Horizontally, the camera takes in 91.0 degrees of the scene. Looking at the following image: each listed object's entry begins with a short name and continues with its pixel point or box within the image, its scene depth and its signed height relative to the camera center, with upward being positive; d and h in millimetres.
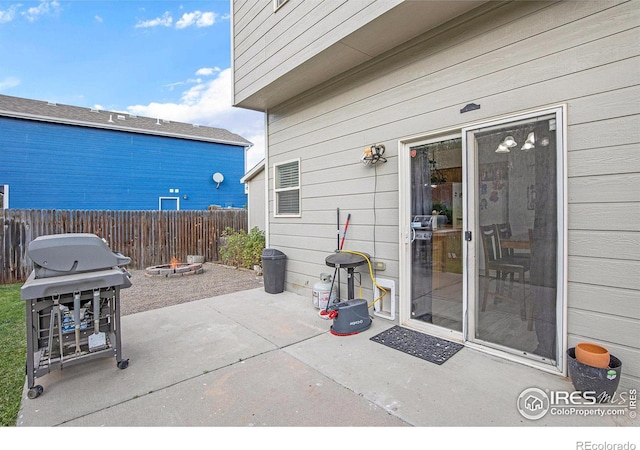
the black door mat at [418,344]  2875 -1244
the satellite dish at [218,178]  14602 +1920
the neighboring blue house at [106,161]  10680 +2307
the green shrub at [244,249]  7586 -748
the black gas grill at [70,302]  2369 -667
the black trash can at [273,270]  5254 -855
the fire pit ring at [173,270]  6942 -1151
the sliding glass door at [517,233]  2543 -128
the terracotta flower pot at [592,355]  2094 -932
